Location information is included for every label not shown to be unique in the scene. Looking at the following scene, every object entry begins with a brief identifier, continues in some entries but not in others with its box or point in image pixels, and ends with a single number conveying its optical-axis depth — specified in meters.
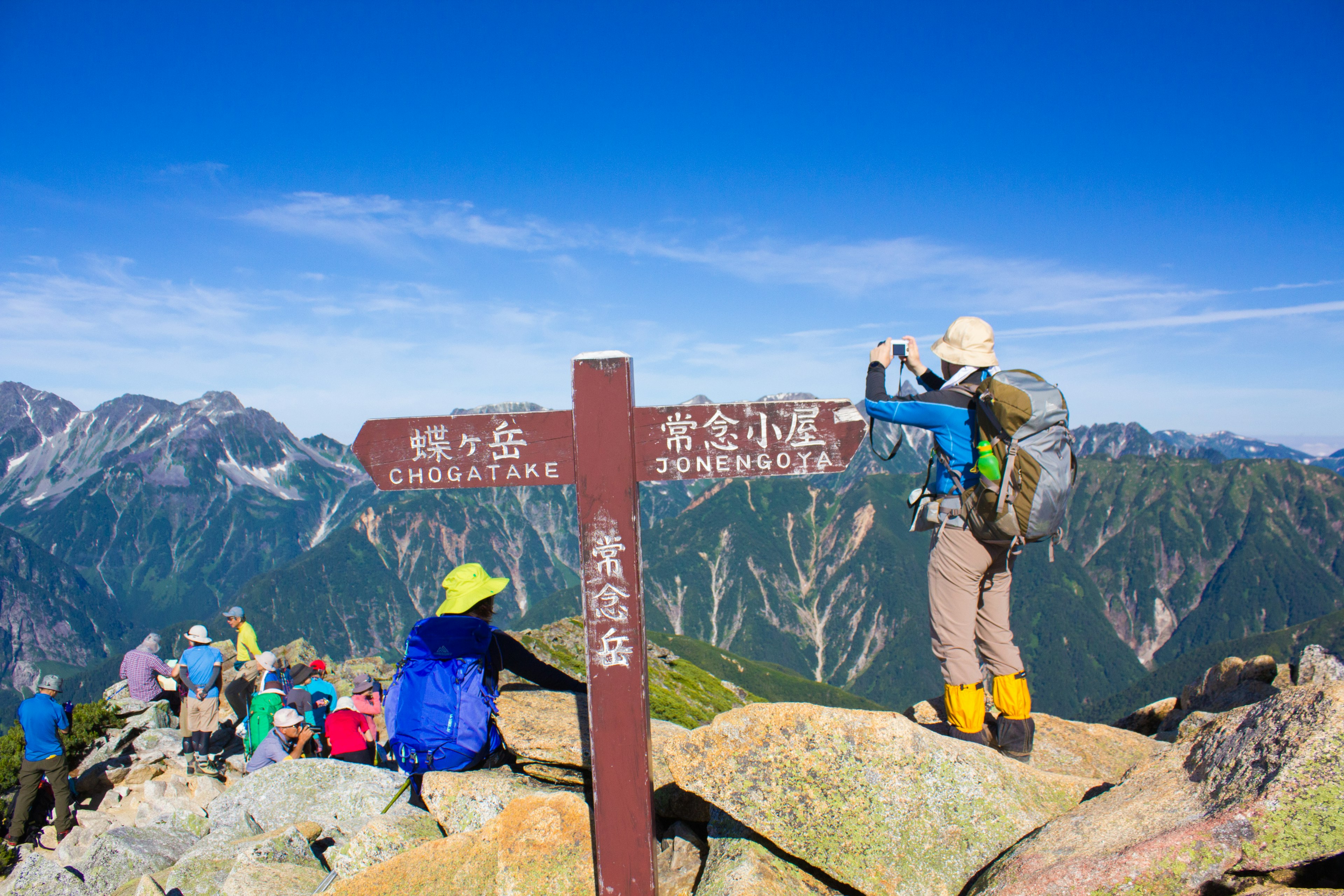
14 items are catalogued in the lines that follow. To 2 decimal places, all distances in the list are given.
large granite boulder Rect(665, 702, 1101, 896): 5.55
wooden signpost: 5.47
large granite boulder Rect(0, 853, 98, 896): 7.81
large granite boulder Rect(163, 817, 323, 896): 6.85
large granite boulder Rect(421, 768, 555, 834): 6.94
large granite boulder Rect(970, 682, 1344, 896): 4.12
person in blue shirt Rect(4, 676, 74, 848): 13.59
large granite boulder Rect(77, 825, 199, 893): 7.98
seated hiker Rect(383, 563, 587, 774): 7.55
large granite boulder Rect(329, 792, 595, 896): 5.95
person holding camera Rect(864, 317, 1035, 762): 7.02
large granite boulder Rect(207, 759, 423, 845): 8.72
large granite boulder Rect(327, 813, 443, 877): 6.35
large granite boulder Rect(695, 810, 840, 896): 5.45
